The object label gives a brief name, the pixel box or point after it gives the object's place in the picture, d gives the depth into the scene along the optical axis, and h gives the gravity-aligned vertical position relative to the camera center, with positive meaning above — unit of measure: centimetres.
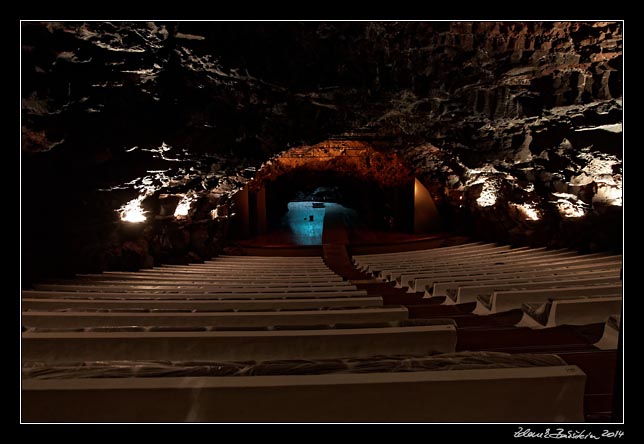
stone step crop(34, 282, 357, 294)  466 -102
